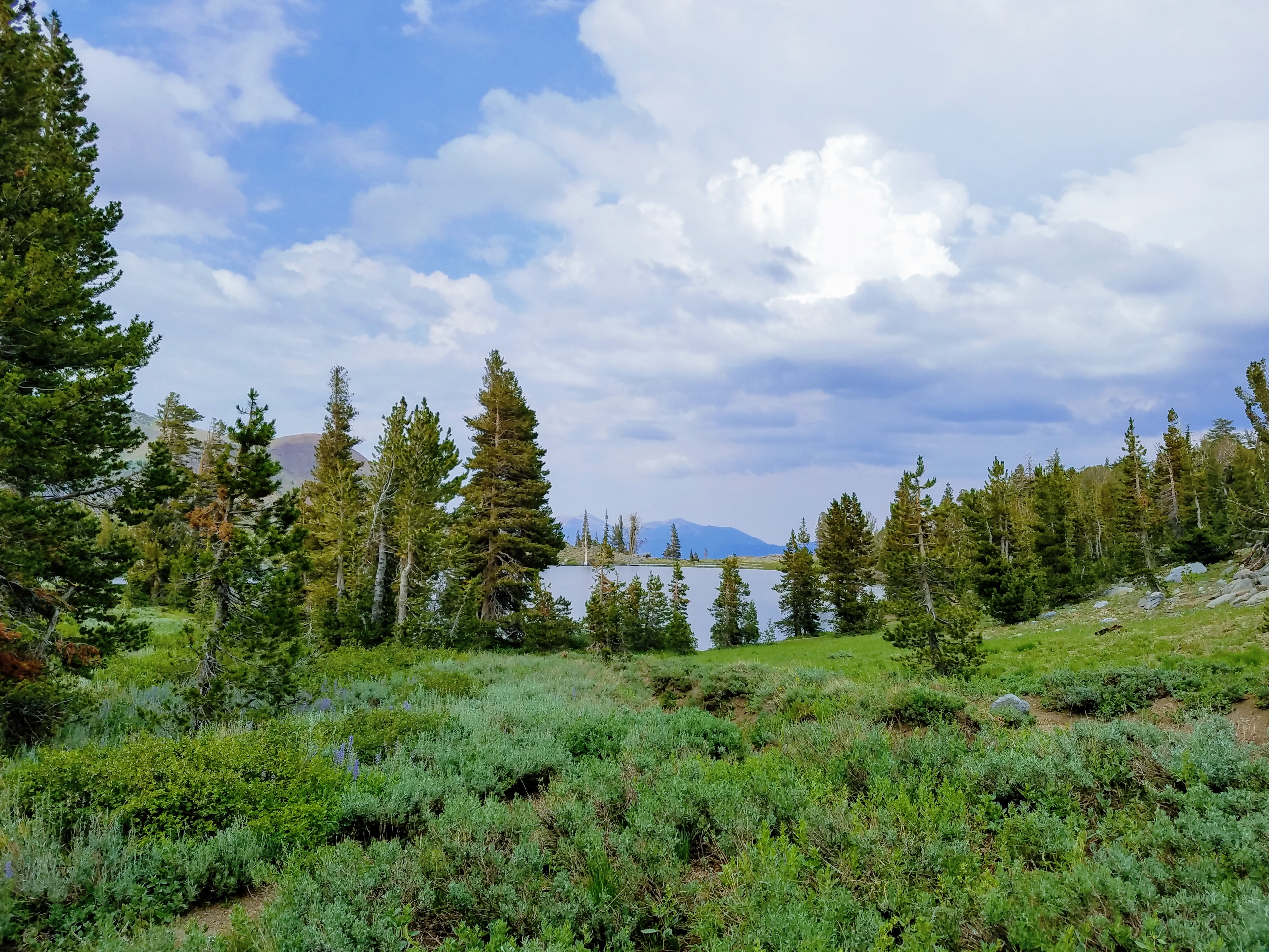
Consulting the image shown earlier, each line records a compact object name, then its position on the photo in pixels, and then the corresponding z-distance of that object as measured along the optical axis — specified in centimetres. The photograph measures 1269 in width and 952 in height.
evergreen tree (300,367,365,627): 2733
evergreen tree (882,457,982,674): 1265
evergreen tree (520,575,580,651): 2733
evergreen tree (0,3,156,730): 909
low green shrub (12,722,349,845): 532
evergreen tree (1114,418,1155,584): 4025
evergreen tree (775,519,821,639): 4262
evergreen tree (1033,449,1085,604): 3431
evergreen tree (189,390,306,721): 980
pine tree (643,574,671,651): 3469
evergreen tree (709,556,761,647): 4044
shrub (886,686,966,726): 884
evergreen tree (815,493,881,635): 4088
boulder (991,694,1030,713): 921
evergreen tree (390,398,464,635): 2245
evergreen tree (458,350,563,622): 2756
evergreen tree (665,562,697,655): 3406
